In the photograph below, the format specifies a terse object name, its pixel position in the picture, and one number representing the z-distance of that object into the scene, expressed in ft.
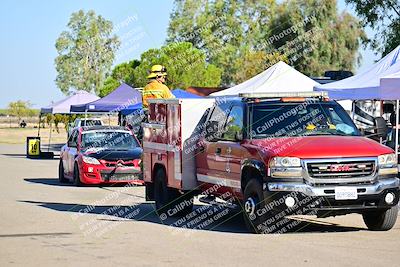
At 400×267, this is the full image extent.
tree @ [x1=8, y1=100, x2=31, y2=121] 479.00
